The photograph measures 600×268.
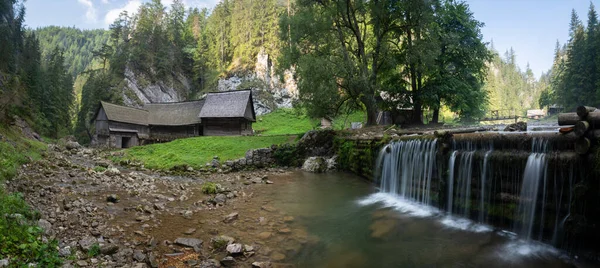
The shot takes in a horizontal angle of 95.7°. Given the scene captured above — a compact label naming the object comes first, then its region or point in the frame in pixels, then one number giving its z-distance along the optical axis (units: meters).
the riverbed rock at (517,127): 11.70
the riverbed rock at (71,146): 31.60
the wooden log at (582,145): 5.13
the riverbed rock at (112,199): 8.01
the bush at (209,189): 10.98
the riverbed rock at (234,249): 5.41
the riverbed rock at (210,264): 4.91
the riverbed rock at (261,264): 4.98
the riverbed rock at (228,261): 5.03
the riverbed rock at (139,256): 4.86
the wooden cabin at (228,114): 38.44
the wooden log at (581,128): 5.19
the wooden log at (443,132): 9.06
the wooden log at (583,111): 5.35
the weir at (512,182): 5.41
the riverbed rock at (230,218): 7.51
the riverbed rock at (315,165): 17.19
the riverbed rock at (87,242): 4.84
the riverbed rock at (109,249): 4.85
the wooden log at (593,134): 5.09
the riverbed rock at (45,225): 4.96
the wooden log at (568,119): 6.00
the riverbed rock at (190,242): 5.68
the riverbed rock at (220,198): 9.49
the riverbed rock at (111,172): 12.13
